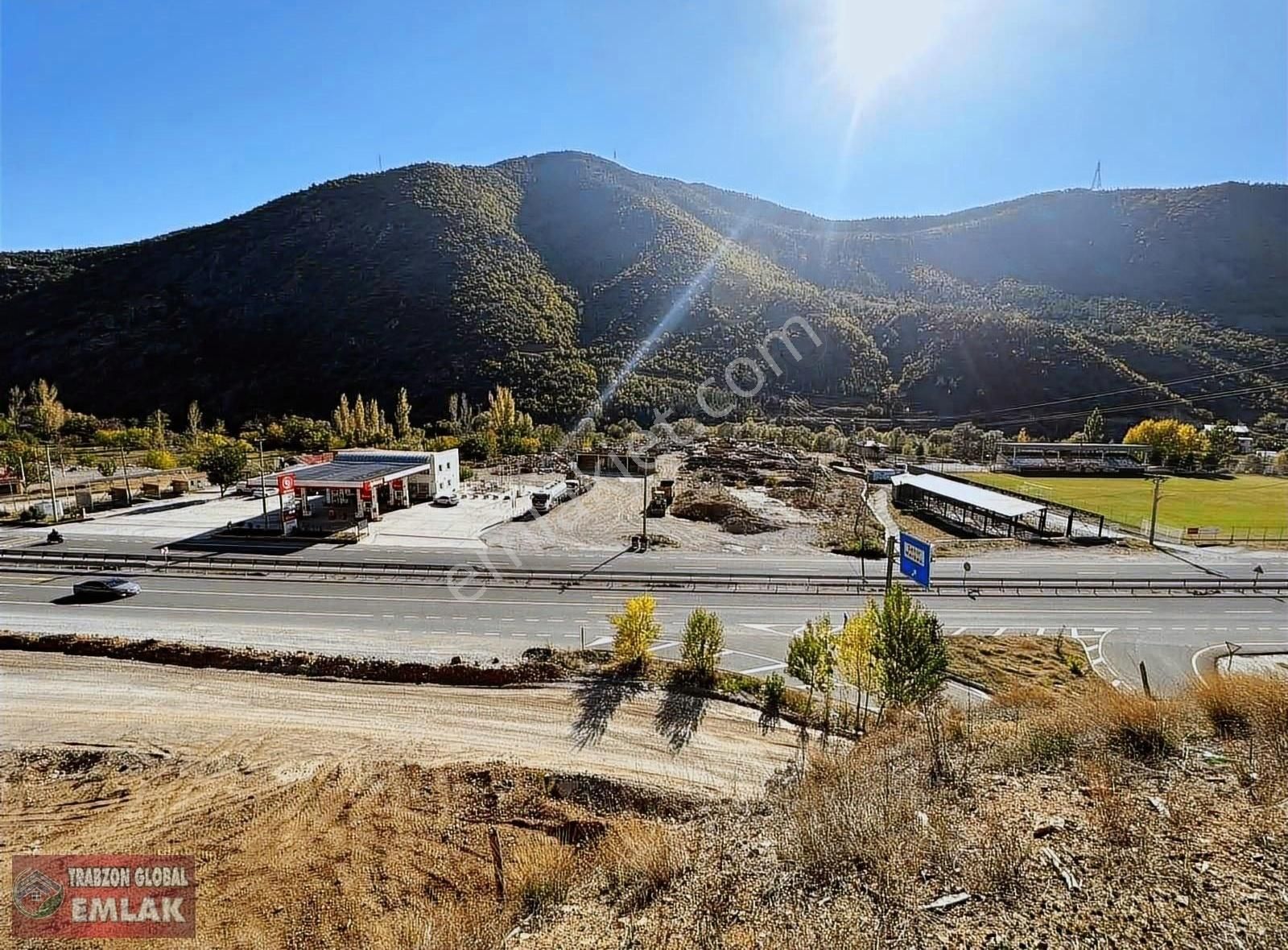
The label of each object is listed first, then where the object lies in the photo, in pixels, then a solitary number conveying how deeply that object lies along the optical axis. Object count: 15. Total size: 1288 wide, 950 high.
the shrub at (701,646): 19.17
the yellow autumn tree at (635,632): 19.55
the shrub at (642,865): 8.04
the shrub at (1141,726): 9.39
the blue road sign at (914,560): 16.66
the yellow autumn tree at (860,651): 16.56
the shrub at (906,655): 15.66
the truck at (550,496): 45.25
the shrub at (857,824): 7.55
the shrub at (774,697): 17.05
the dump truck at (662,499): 45.84
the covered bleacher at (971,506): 41.09
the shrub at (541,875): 8.28
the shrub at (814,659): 17.44
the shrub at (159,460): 58.75
